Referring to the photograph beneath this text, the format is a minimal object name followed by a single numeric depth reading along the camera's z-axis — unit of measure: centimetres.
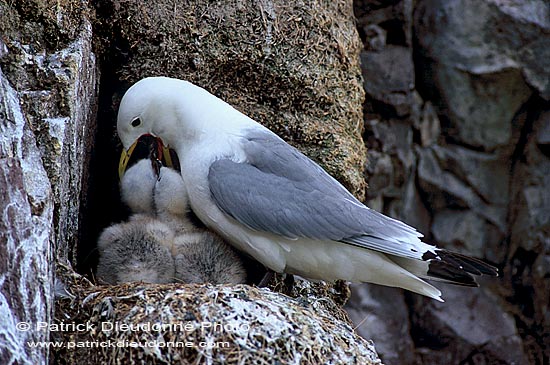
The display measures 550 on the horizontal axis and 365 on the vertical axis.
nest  531
